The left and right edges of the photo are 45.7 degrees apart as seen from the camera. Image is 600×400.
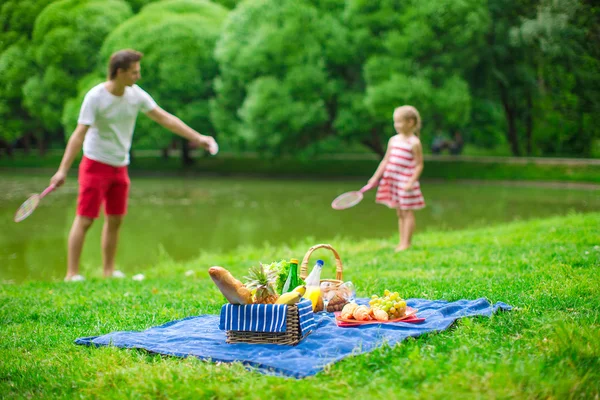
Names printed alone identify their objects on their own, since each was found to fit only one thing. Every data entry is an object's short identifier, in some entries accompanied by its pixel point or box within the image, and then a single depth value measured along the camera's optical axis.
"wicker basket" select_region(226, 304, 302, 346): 4.23
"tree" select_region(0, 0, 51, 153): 29.50
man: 7.65
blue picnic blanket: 3.90
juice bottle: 5.03
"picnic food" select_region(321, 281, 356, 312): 5.17
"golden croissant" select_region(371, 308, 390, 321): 4.64
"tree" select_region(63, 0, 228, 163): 30.84
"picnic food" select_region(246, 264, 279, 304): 4.46
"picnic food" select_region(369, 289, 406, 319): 4.69
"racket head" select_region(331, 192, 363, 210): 8.18
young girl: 8.70
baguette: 4.23
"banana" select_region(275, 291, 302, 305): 4.35
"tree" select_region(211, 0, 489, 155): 26.62
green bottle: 4.73
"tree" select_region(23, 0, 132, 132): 33.28
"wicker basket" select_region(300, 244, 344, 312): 5.11
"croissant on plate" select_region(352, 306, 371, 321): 4.69
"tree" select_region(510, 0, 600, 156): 25.57
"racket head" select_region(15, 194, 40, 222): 7.50
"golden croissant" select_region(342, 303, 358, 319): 4.77
